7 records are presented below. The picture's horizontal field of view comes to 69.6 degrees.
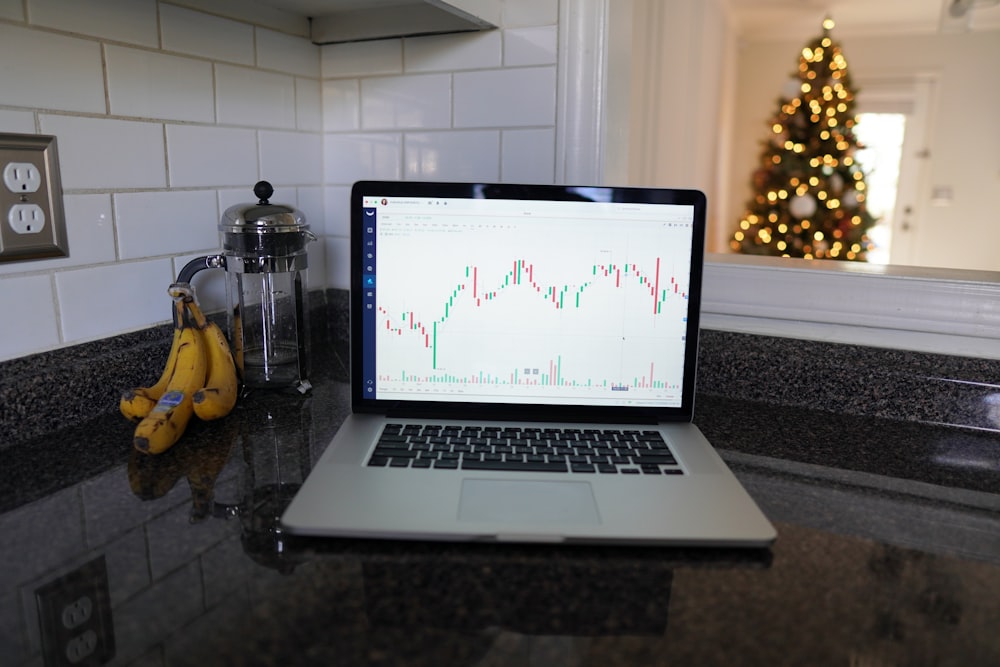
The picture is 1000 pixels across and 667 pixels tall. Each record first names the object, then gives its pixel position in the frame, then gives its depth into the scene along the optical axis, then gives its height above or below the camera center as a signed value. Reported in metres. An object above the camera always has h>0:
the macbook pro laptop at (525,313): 0.74 -0.12
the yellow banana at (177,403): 0.71 -0.22
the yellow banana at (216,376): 0.79 -0.22
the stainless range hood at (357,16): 0.96 +0.24
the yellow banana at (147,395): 0.78 -0.23
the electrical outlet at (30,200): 0.74 -0.01
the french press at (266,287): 0.88 -0.13
